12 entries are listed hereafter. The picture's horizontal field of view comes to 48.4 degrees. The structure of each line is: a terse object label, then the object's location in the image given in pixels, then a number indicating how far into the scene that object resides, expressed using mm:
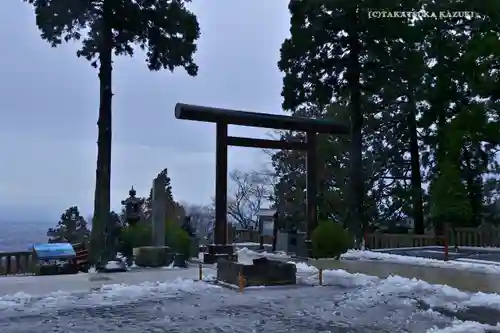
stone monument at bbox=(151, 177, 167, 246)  14898
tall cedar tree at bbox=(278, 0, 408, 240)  18766
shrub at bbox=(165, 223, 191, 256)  15055
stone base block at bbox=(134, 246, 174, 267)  14117
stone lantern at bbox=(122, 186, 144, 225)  16062
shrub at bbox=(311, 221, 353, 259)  15484
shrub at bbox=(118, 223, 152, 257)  15219
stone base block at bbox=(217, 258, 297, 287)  10641
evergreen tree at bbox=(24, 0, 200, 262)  15266
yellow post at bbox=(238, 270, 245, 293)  10148
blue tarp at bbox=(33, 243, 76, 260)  13602
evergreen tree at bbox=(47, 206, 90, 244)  27270
